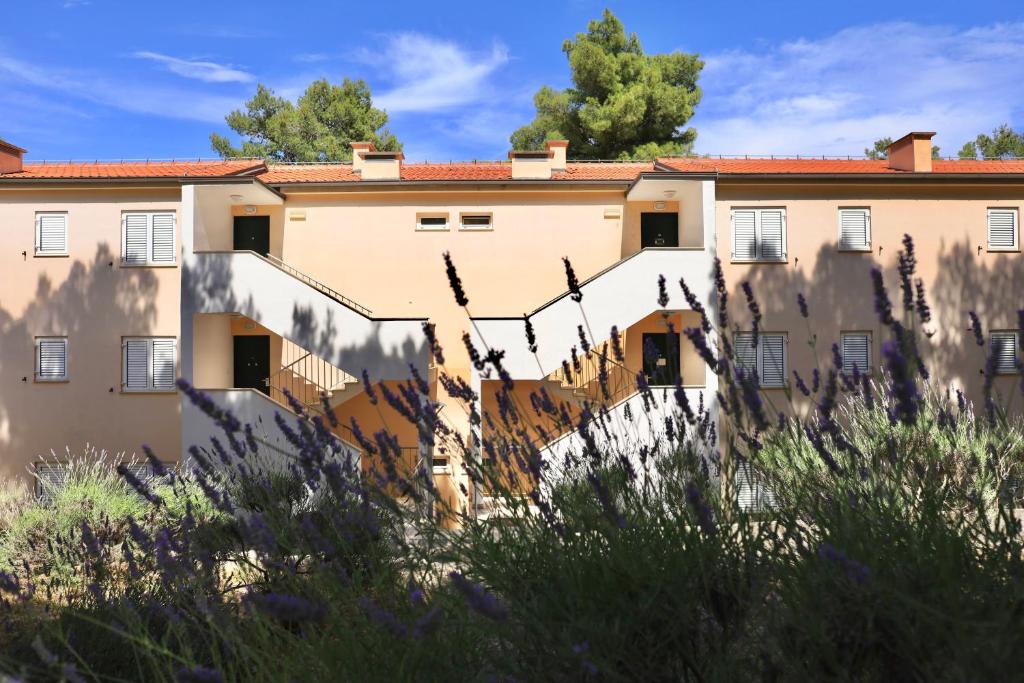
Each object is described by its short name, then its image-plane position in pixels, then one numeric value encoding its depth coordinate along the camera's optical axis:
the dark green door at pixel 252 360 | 18.28
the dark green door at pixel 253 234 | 18.69
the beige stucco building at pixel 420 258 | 17.19
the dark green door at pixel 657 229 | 18.73
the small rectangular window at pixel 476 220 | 18.42
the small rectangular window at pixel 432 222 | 18.36
